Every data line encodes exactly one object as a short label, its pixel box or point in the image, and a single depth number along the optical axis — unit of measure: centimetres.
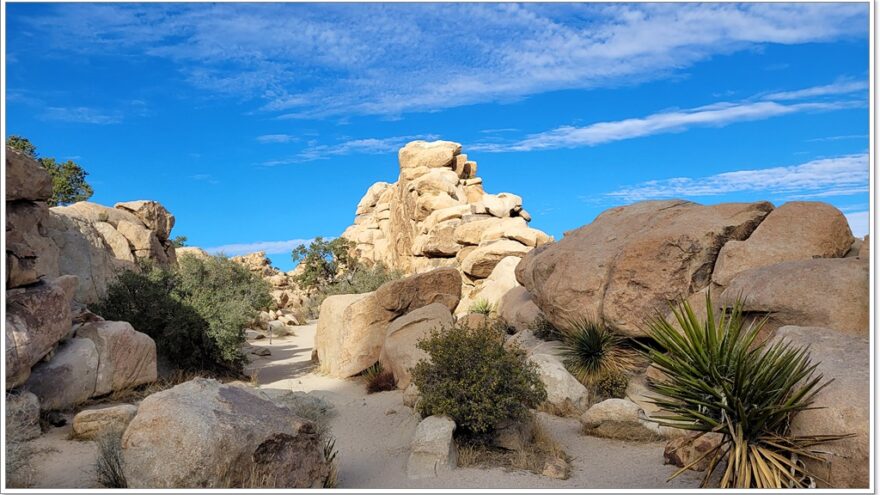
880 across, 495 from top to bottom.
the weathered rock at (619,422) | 1298
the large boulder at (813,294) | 1238
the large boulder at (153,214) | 3200
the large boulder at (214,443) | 808
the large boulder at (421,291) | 2097
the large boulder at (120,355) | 1536
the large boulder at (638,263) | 1666
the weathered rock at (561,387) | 1492
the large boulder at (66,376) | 1380
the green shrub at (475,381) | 1184
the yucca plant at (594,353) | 1634
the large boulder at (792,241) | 1554
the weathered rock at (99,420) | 1209
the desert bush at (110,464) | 873
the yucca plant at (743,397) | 837
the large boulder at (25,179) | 1430
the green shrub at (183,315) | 1962
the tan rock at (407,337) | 1784
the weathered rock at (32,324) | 1279
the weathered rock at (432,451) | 1097
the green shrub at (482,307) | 2627
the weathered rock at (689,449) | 1030
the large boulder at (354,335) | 2042
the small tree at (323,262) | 5503
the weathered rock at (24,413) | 1162
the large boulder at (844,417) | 805
